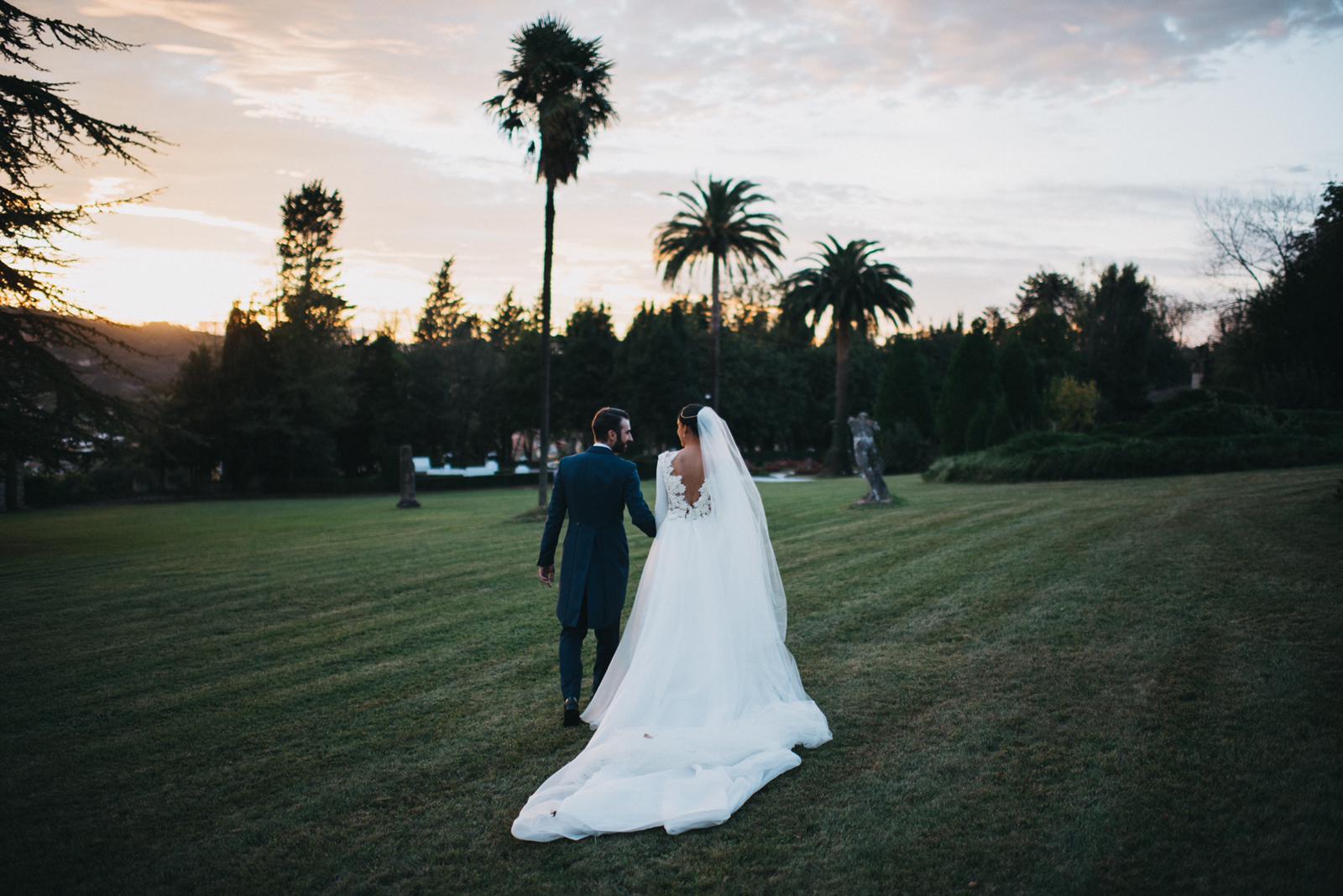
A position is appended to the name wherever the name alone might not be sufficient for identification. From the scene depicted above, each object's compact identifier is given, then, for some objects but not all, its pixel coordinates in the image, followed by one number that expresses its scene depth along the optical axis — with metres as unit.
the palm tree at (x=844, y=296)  43.47
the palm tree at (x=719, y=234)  38.88
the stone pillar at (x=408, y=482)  30.32
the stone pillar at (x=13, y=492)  33.91
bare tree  34.97
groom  5.92
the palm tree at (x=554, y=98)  21.00
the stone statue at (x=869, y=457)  20.05
